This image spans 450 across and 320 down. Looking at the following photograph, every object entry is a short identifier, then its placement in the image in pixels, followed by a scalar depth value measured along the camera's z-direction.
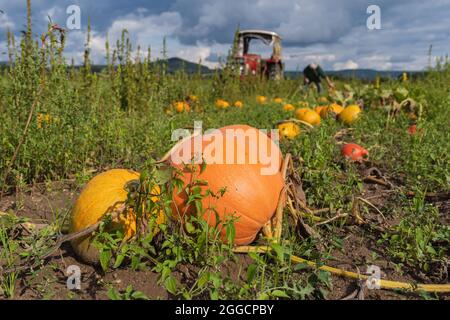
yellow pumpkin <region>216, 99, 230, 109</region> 7.92
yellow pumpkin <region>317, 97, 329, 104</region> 8.00
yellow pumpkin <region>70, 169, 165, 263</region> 1.98
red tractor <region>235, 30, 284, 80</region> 17.30
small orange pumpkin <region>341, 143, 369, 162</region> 3.81
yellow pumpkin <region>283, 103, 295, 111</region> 6.85
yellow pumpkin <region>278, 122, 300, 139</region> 4.52
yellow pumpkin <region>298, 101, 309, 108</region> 6.85
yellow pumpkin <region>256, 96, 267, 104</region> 9.20
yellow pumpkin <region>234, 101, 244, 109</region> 8.34
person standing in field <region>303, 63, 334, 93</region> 14.80
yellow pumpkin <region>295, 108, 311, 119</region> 5.80
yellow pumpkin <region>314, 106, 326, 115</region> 6.19
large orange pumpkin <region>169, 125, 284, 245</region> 2.08
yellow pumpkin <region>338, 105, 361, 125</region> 5.73
